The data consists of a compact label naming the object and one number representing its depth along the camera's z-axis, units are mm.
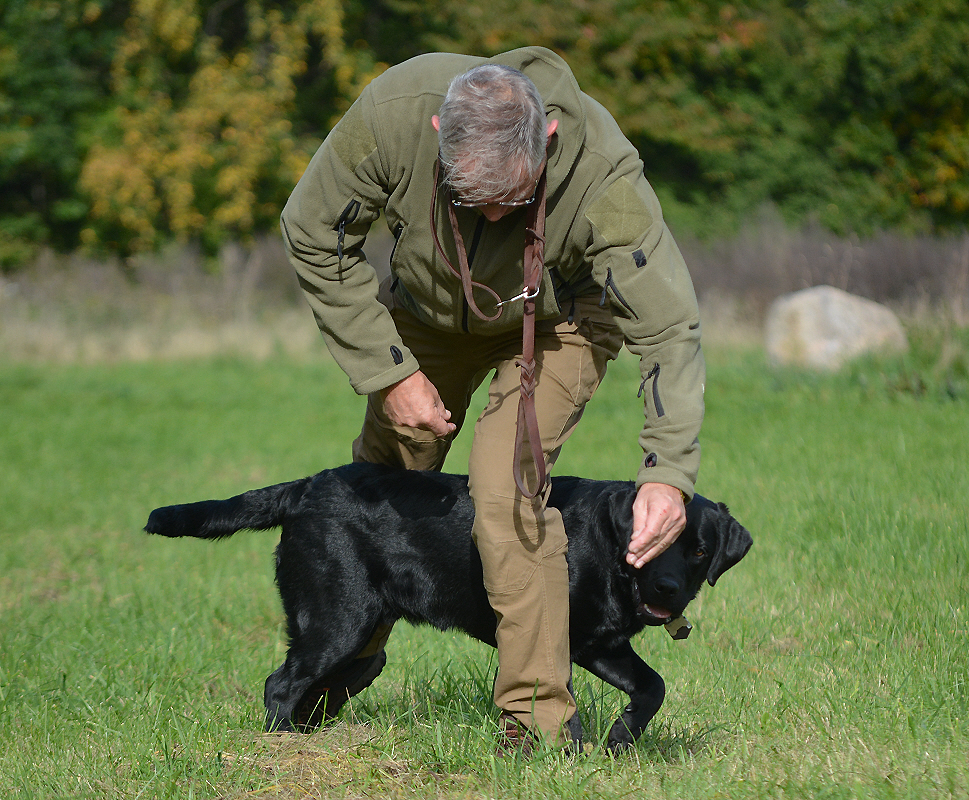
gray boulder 22031
